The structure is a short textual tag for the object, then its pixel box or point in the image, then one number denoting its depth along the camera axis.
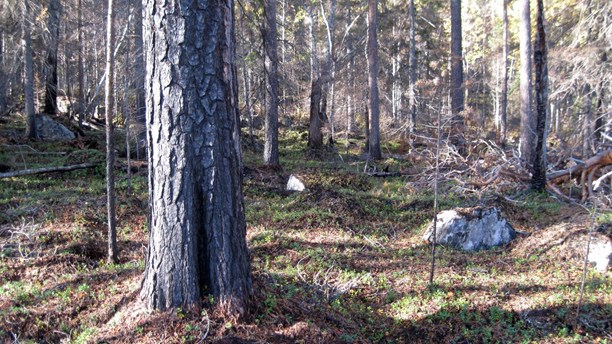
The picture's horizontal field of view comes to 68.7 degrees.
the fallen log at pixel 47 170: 9.72
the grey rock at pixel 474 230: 7.88
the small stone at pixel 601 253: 6.47
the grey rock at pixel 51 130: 17.28
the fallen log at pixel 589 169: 10.22
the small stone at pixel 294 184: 11.37
